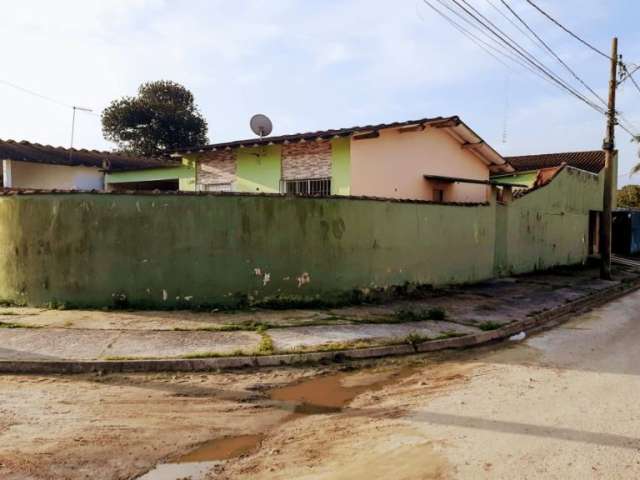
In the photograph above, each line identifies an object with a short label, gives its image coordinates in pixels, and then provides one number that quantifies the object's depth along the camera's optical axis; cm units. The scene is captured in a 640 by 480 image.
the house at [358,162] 1339
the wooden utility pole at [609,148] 1501
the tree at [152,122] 4047
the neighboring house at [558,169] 1812
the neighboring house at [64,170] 1802
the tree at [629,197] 4403
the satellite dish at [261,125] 1683
